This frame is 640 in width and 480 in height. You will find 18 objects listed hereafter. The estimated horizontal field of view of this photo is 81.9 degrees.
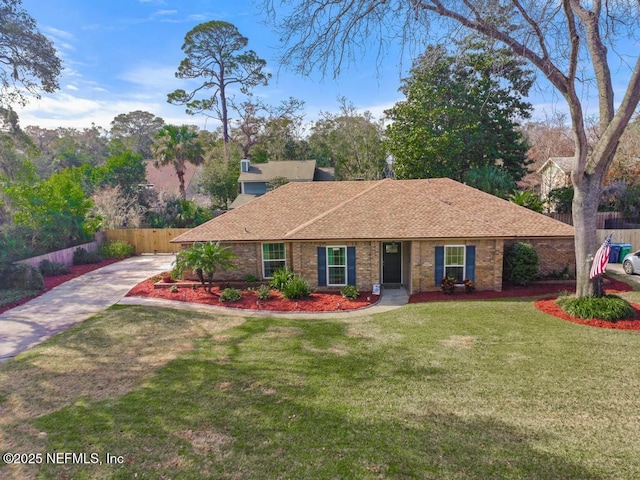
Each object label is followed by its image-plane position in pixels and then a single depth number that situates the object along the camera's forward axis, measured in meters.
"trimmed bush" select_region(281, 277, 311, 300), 13.59
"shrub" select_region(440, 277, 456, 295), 13.79
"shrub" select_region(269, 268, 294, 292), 14.32
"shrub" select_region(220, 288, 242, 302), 13.70
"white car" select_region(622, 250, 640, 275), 16.19
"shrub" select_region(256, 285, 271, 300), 13.59
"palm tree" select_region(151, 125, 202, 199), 32.59
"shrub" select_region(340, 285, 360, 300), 13.52
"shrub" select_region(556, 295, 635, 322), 10.52
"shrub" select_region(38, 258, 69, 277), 18.47
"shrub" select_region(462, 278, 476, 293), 13.87
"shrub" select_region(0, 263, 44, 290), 15.68
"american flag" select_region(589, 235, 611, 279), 10.48
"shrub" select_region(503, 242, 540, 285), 14.37
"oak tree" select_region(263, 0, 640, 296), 9.42
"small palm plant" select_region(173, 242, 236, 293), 14.02
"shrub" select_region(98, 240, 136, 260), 24.08
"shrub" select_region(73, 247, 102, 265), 21.81
